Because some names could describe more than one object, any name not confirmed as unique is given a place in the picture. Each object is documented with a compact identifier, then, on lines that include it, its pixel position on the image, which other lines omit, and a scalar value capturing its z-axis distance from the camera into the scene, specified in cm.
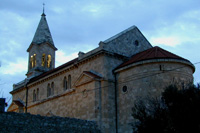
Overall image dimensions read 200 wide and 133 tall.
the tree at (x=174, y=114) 1503
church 2502
